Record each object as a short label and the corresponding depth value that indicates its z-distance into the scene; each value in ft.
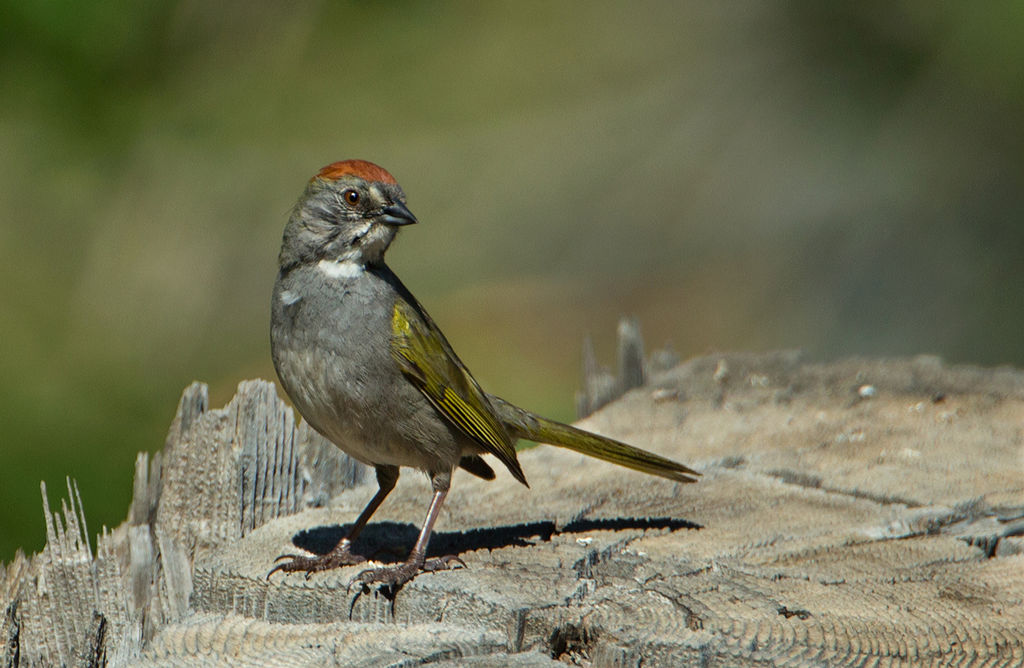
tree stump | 17.20
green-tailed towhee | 23.03
